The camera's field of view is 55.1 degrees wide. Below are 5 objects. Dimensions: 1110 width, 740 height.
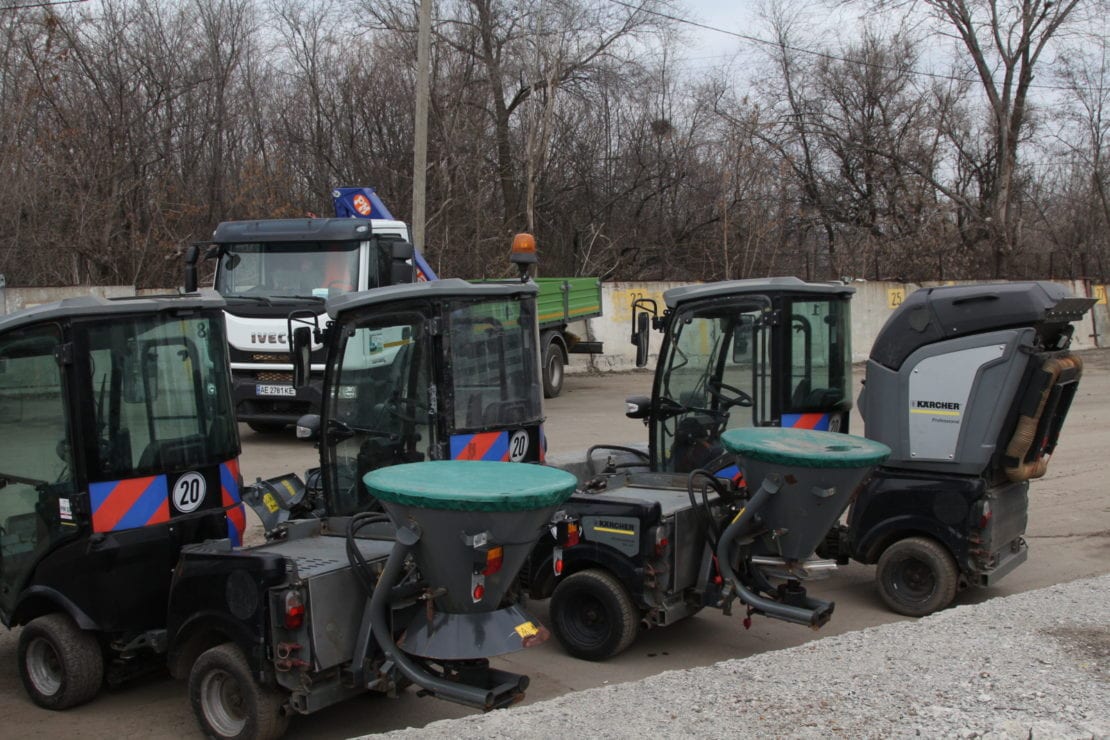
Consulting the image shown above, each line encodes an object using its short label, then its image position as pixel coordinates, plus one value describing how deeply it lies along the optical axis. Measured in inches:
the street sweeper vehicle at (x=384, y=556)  171.3
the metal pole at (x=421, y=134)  626.5
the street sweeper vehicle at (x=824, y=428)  248.8
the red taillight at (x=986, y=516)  272.8
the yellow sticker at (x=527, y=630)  179.2
